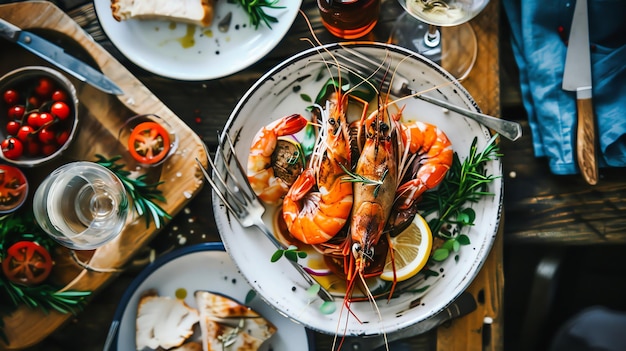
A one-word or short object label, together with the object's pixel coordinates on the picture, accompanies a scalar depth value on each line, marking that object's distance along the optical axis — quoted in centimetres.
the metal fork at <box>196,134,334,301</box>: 121
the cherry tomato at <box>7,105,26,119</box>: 127
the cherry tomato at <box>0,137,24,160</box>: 124
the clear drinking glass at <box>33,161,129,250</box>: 119
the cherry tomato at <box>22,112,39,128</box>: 125
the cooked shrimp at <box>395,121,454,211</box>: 117
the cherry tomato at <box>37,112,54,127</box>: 125
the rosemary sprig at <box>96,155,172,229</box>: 124
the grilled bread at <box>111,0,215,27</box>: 126
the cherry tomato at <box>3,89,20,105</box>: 127
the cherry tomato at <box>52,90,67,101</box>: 127
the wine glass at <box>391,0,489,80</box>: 112
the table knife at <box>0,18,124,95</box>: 125
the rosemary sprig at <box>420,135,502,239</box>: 118
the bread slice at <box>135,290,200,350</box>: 127
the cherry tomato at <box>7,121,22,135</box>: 126
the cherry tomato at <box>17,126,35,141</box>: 125
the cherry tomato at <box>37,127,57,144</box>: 125
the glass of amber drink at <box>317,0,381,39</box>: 116
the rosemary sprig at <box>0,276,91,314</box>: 126
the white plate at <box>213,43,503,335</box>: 119
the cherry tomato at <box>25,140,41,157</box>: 126
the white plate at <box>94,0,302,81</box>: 127
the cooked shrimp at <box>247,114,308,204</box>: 118
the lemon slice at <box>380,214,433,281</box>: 118
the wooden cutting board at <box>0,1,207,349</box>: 126
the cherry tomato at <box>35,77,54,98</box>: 127
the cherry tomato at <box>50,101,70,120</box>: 125
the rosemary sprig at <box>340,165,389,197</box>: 110
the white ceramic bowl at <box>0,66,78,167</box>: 125
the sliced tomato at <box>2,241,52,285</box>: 127
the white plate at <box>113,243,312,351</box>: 127
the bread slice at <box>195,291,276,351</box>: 125
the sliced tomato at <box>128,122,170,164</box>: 125
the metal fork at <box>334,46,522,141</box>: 117
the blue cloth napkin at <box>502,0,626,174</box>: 121
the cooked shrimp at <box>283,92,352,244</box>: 116
